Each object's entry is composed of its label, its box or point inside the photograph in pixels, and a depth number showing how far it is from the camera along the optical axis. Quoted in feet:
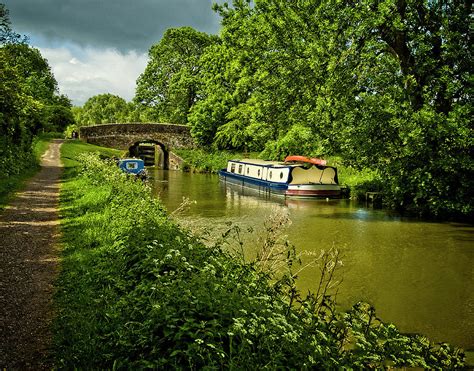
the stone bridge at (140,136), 151.33
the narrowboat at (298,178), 77.71
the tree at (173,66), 163.12
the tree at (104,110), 333.01
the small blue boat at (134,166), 88.74
